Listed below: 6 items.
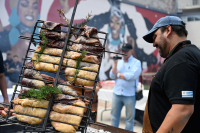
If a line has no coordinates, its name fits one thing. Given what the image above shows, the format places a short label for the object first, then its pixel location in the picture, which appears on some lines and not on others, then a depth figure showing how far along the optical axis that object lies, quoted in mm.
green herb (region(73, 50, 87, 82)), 1797
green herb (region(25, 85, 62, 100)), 1706
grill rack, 1727
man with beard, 1580
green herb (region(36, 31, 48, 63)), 1876
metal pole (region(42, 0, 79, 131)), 1718
